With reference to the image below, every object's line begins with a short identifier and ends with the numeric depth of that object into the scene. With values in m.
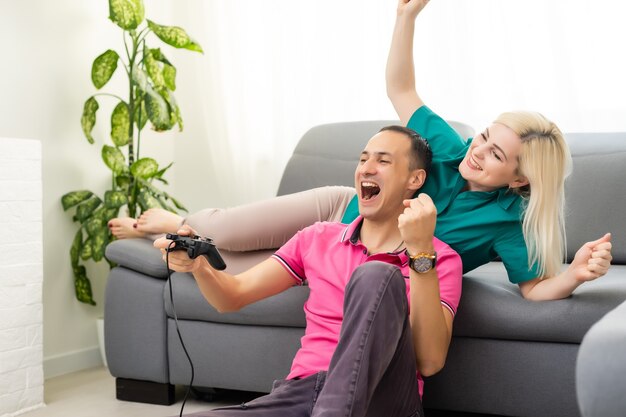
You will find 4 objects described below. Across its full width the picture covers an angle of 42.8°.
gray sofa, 1.93
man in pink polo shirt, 1.49
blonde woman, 1.85
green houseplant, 3.08
